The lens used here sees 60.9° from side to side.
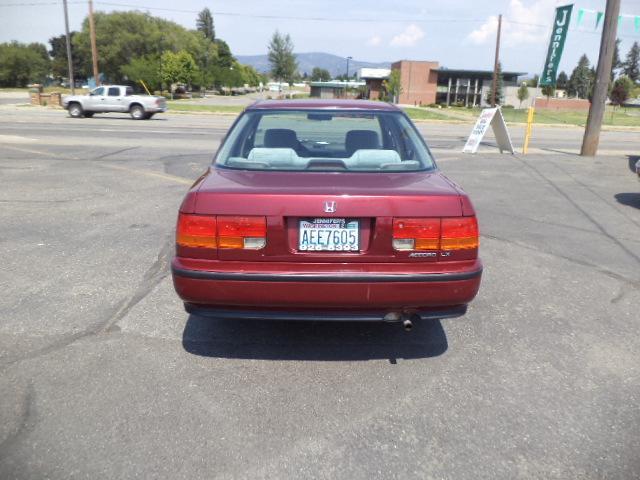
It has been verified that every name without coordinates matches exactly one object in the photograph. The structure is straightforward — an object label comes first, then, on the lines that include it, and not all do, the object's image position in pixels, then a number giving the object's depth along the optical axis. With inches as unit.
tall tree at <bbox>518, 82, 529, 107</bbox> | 2938.0
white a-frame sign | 598.9
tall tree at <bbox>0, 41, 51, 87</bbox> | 3085.6
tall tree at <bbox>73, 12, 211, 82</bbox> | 2751.0
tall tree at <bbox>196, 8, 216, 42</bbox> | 4877.0
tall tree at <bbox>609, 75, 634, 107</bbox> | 2775.1
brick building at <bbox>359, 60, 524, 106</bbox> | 3174.2
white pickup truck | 1051.3
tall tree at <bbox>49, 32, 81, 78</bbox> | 3457.4
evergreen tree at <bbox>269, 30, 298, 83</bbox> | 3540.8
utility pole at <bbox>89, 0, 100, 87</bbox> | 1544.4
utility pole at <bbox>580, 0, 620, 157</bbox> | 533.3
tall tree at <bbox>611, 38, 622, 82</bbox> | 4986.7
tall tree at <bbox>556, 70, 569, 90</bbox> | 5127.0
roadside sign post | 594.2
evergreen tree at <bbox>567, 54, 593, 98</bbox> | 4443.9
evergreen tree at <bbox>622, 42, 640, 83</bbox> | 5728.3
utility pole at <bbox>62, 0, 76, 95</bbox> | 1455.1
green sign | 565.0
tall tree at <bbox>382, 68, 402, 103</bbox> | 2591.0
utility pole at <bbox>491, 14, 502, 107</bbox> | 1622.8
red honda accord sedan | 116.0
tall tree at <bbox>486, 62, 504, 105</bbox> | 2844.5
